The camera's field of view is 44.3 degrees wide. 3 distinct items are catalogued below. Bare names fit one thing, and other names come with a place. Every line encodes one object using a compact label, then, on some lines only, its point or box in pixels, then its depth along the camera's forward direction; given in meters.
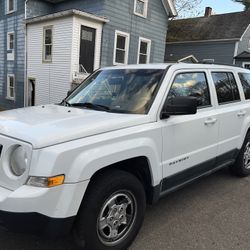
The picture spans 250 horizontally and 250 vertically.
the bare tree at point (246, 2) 37.03
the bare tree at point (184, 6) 24.64
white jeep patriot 2.39
